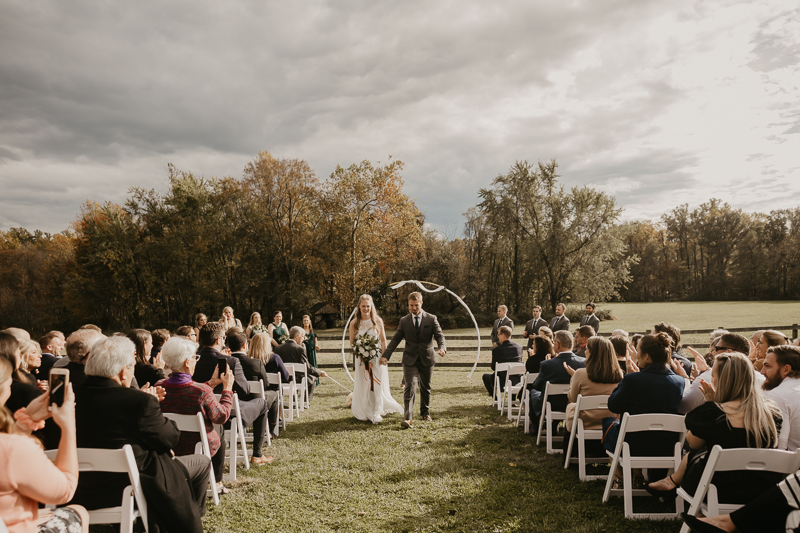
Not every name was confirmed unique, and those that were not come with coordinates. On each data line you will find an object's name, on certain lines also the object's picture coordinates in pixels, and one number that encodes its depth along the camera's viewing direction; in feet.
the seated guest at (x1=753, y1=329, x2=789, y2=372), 15.84
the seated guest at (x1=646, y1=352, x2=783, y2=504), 10.36
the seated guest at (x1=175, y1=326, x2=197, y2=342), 24.79
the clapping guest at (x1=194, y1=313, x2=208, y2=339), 34.91
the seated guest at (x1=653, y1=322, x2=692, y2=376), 19.47
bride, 26.66
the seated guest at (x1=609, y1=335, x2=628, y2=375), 17.98
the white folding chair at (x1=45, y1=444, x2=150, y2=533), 9.66
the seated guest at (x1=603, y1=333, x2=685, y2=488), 14.25
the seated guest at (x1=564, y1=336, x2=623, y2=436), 16.62
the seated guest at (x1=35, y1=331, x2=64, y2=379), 20.25
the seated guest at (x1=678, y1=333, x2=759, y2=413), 14.53
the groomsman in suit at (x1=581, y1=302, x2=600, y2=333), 39.32
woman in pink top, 7.32
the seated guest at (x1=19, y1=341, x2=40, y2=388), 15.15
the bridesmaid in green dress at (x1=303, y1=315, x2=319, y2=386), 38.60
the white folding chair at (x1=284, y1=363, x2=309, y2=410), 29.86
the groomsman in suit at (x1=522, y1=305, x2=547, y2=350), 40.60
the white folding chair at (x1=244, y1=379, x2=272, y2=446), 19.45
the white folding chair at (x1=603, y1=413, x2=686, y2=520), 13.16
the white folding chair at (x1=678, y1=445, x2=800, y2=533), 9.53
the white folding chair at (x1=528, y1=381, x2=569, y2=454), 19.74
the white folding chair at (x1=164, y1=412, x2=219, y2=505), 13.62
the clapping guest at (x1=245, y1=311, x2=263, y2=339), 34.71
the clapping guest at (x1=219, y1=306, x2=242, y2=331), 33.31
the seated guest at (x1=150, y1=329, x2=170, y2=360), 22.93
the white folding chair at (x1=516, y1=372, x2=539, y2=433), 23.11
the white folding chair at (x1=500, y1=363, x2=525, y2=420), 25.55
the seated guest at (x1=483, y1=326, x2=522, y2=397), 30.19
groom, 25.40
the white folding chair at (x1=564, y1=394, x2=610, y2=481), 16.11
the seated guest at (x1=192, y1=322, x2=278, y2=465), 17.07
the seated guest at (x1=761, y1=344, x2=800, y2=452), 11.21
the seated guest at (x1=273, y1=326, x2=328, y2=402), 30.45
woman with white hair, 13.50
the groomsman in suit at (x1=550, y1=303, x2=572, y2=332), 39.34
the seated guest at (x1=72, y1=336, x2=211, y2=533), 10.03
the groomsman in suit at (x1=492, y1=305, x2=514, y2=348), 37.95
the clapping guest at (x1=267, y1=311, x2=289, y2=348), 37.68
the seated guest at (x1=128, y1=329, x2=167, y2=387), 18.04
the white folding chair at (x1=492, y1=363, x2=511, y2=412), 28.19
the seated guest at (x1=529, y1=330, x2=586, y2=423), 20.39
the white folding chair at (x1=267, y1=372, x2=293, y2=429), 24.03
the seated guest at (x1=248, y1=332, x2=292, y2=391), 22.47
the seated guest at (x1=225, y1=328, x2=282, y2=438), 19.71
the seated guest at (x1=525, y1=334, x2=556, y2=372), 24.47
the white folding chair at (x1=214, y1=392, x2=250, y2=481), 16.83
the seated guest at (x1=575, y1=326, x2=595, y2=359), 24.04
